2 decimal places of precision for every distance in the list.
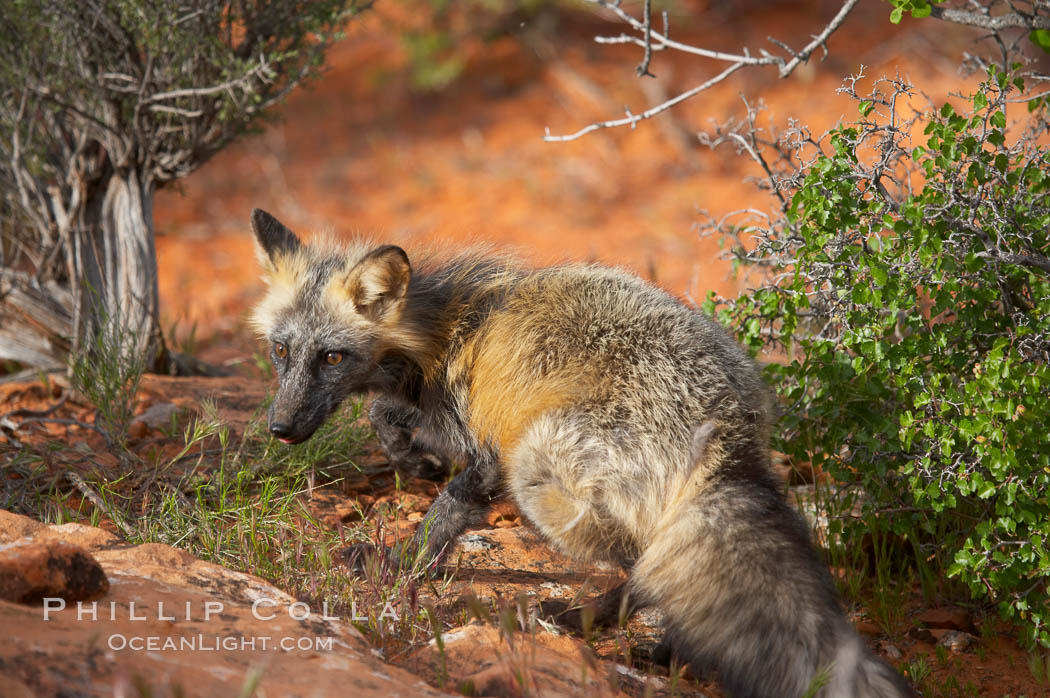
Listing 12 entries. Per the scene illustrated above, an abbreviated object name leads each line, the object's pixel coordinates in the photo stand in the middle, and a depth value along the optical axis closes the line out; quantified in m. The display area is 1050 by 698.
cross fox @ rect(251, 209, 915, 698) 6.44
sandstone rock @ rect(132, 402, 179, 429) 10.75
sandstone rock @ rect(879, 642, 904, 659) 8.17
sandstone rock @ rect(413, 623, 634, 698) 5.88
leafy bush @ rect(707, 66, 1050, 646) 7.25
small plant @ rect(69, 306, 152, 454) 10.39
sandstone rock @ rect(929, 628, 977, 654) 8.34
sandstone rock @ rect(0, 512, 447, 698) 5.02
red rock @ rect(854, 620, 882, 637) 8.53
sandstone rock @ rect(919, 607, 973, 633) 8.56
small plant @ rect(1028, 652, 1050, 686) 7.20
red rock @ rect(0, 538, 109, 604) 5.71
